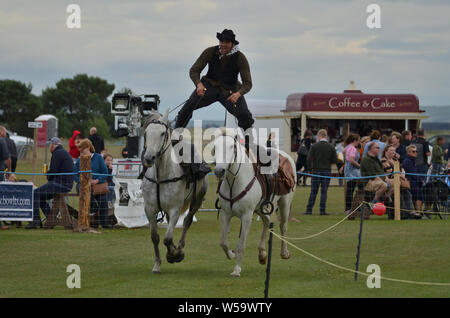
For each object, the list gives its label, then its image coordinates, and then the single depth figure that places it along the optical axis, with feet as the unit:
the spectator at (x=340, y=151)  95.91
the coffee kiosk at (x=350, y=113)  110.01
